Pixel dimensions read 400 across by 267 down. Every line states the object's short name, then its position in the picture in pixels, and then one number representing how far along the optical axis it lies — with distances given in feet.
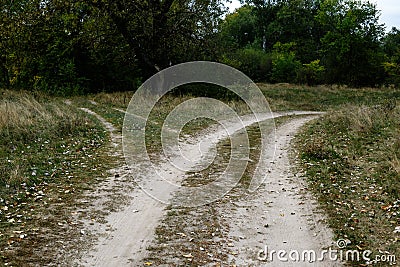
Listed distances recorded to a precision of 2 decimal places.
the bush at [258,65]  199.71
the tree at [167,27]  91.45
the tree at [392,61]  164.53
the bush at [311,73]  172.35
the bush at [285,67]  189.26
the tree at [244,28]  250.16
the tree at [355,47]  179.52
